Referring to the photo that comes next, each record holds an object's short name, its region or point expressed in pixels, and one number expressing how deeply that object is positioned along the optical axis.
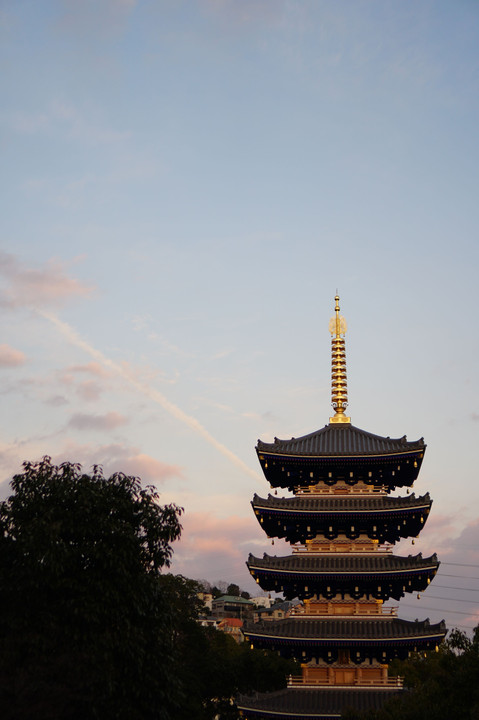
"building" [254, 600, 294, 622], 146.62
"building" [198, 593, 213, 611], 175.70
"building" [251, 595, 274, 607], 192.85
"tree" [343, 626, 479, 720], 28.39
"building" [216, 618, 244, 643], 139.38
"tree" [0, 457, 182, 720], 23.09
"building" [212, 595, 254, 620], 161.59
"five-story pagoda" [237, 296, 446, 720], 37.94
